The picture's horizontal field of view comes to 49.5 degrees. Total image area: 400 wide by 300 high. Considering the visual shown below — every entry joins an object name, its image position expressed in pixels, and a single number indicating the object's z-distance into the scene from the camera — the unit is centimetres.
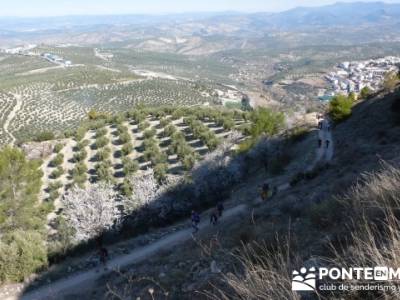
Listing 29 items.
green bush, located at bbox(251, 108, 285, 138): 3488
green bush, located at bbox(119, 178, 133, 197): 2800
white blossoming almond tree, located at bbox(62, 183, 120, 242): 2052
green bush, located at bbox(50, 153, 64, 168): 3641
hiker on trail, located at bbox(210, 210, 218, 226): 1766
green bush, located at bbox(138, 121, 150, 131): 4210
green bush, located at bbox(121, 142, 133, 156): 3681
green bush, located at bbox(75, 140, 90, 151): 3897
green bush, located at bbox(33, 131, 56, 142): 4128
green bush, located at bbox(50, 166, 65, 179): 3441
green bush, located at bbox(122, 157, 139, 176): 3328
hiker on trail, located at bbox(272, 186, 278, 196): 1875
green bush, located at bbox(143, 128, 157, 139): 3950
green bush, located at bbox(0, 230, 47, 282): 1356
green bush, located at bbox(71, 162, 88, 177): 3416
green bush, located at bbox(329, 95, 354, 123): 3372
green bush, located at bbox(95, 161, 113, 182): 3242
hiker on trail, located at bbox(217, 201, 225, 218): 1861
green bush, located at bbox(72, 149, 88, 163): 3675
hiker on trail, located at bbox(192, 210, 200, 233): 1730
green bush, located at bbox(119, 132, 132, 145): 3934
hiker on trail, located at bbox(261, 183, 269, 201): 1895
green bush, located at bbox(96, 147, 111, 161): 3631
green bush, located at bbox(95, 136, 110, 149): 3894
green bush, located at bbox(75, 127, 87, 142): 4095
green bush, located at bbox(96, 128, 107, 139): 4123
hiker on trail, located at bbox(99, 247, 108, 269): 1464
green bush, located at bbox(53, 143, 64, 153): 3884
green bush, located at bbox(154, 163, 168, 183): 3012
